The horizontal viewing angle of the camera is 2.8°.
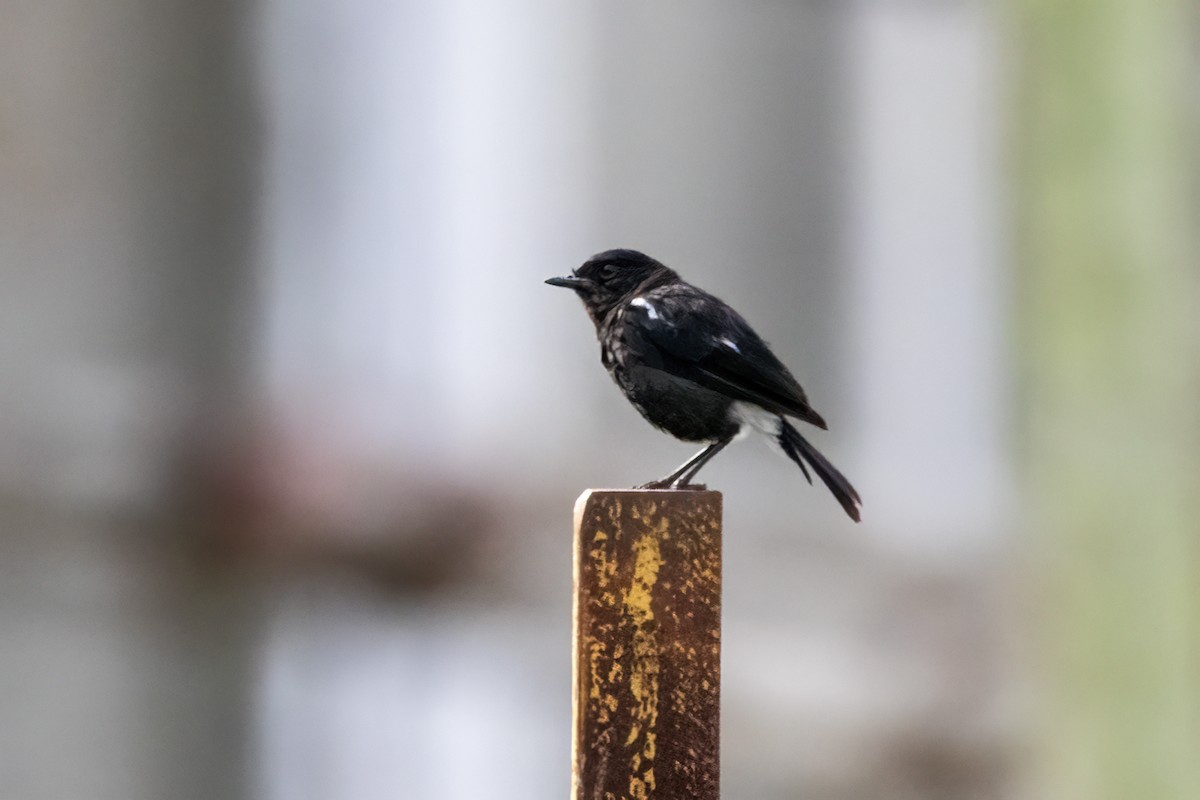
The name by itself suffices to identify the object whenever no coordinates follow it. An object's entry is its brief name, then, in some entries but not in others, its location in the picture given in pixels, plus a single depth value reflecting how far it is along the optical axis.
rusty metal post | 5.17
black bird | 5.28
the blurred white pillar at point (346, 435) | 5.70
